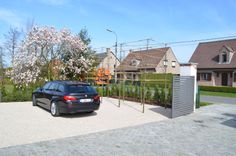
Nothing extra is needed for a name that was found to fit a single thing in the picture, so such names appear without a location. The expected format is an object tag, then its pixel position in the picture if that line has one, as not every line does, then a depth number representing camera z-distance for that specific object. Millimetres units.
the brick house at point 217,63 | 23586
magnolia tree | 14377
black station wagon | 7134
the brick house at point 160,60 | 29740
